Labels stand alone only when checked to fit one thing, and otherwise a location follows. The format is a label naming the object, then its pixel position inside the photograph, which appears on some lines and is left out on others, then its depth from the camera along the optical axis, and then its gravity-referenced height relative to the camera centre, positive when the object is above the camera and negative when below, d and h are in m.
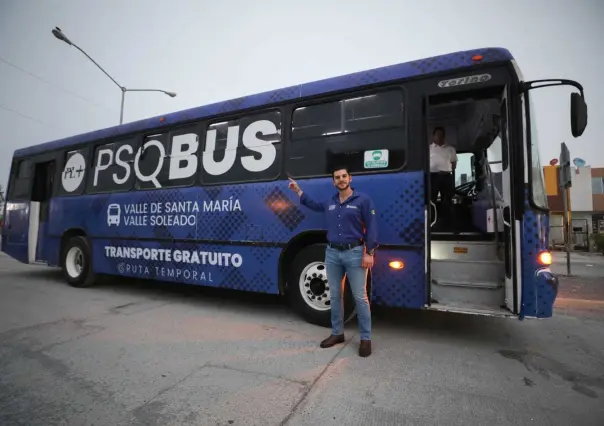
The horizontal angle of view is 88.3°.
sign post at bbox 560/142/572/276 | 7.10 +1.62
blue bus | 3.25 +0.59
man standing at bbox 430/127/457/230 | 4.65 +1.09
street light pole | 10.49 +6.34
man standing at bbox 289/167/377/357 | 3.12 -0.15
